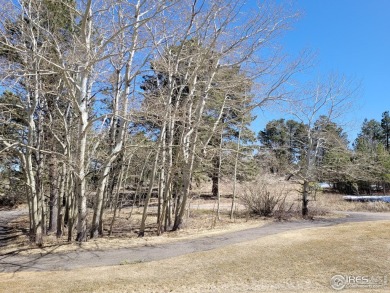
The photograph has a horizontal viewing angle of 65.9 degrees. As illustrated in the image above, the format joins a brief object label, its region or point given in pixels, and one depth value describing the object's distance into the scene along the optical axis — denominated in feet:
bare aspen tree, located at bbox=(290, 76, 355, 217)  57.47
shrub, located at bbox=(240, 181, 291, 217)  57.31
